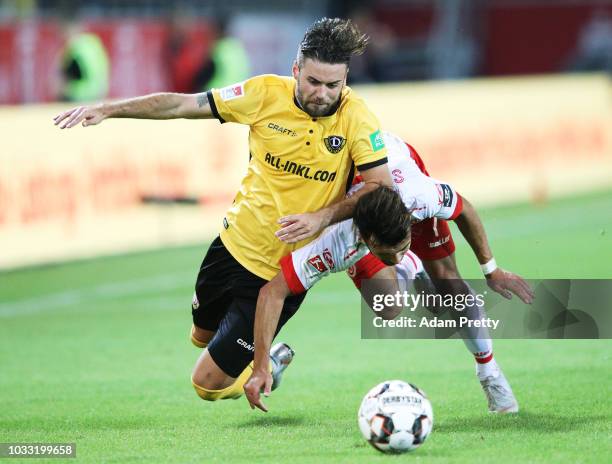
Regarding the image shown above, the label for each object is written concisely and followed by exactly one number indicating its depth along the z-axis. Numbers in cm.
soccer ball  1254
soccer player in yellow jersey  1387
